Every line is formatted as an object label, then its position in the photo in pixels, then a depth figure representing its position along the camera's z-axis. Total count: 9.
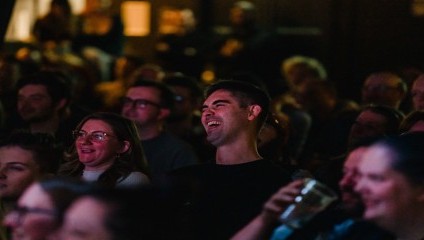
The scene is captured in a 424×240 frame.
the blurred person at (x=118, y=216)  5.03
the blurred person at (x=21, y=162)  7.96
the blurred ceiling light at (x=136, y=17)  22.19
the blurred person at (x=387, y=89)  12.70
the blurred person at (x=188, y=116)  11.85
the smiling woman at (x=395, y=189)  5.66
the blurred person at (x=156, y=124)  10.63
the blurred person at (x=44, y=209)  5.46
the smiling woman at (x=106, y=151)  8.88
